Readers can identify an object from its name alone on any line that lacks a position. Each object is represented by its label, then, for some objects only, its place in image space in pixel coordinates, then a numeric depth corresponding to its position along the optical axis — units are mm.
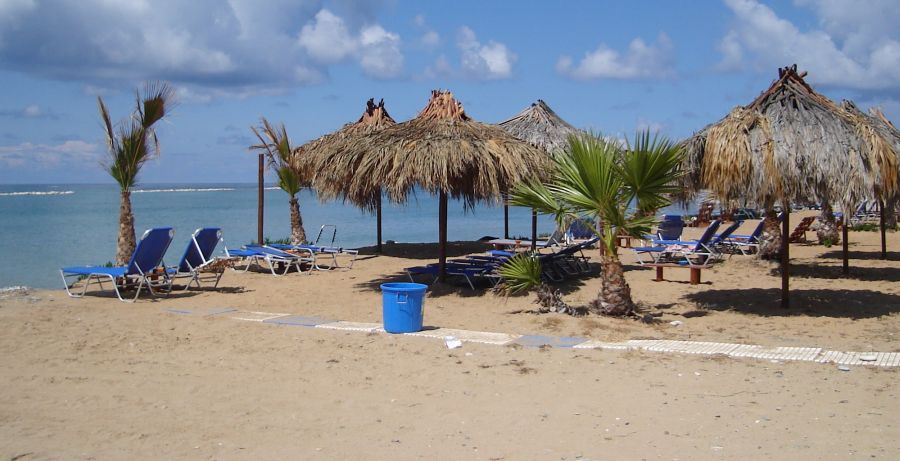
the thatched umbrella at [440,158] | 8930
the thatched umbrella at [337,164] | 9422
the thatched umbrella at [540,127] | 14031
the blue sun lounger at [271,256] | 11953
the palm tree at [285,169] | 14555
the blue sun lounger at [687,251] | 11648
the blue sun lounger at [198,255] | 10047
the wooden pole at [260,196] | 14343
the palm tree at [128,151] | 10398
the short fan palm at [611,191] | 7648
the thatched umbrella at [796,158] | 7570
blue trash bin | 7090
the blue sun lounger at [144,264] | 9117
